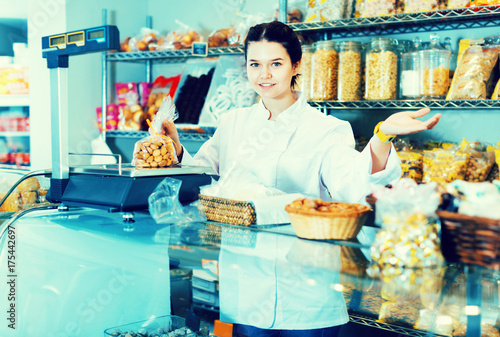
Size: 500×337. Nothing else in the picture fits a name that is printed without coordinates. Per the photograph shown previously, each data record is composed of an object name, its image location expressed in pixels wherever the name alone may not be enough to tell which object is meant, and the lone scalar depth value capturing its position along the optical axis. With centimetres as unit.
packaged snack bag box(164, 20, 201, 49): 342
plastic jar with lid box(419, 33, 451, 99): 244
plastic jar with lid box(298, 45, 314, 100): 279
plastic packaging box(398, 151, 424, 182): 243
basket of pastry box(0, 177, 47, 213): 173
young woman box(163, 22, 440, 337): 178
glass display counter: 91
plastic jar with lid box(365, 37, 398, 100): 256
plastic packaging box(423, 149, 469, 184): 231
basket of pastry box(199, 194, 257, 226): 130
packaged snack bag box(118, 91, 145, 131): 357
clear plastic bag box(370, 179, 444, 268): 93
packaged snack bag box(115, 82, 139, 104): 370
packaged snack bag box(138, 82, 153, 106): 373
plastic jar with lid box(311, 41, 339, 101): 271
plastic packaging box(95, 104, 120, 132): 370
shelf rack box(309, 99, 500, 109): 236
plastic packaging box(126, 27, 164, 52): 361
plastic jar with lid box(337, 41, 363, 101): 266
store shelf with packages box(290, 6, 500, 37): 237
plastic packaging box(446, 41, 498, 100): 234
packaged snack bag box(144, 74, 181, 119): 352
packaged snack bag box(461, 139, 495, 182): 234
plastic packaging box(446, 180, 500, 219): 89
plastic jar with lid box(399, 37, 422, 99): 250
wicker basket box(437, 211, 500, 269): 88
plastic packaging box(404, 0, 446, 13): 242
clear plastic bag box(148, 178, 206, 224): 139
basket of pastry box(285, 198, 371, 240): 107
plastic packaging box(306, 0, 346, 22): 274
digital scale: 142
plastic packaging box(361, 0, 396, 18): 254
